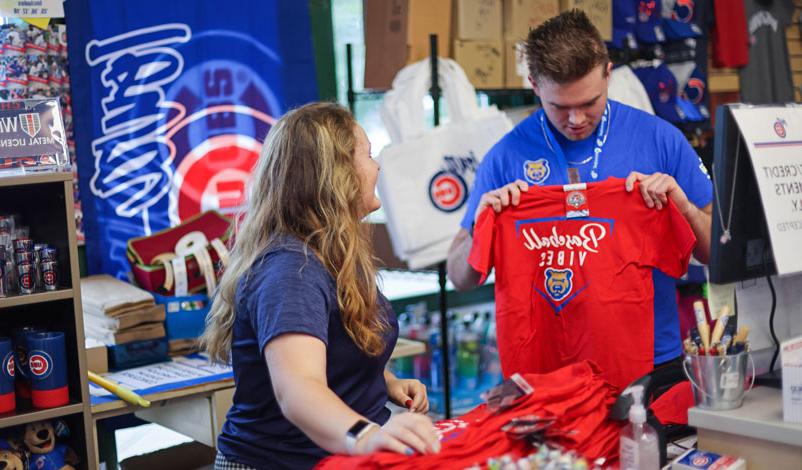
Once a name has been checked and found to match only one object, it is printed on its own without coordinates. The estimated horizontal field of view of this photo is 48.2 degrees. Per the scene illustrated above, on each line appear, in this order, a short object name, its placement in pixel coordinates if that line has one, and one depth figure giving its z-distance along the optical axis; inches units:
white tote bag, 155.6
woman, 68.0
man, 96.6
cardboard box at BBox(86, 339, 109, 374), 123.7
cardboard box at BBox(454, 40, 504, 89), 162.2
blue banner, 144.6
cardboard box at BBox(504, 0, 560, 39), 168.6
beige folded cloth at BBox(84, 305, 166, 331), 124.6
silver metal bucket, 66.4
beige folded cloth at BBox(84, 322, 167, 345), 125.3
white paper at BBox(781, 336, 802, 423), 63.5
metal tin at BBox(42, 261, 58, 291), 108.7
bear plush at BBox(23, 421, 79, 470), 108.3
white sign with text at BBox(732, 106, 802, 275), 69.7
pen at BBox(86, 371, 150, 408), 110.4
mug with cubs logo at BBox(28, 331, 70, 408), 107.8
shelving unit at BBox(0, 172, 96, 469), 107.0
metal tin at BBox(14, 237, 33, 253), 108.1
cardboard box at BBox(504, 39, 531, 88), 167.8
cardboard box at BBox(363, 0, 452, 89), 157.6
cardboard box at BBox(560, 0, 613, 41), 183.6
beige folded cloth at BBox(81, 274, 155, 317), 124.1
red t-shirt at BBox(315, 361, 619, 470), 57.8
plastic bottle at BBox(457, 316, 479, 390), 197.2
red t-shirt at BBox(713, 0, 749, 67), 214.1
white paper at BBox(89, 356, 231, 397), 118.1
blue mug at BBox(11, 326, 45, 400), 109.7
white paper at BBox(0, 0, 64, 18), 132.7
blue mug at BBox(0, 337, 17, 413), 105.8
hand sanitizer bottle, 63.3
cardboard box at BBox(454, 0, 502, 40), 162.2
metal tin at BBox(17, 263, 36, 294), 107.2
